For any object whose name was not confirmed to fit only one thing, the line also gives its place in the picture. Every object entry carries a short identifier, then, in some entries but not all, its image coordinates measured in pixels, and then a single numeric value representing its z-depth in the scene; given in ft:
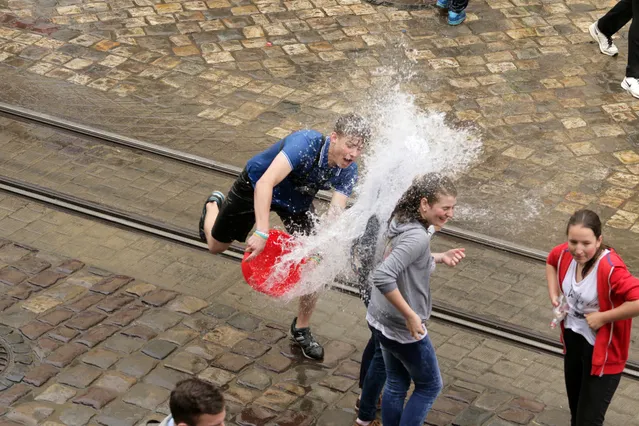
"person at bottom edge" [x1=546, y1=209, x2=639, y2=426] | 33.54
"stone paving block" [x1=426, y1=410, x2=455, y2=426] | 38.96
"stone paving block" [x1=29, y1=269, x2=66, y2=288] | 45.92
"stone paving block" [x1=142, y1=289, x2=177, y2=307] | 45.27
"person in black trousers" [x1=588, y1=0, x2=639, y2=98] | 65.57
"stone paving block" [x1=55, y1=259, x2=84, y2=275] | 47.08
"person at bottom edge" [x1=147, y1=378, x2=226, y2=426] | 26.63
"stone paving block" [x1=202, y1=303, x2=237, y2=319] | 44.89
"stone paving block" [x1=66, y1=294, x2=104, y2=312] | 44.41
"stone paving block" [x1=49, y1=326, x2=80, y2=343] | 42.35
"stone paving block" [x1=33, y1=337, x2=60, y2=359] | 41.48
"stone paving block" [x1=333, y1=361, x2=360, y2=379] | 41.67
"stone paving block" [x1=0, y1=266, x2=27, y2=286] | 45.93
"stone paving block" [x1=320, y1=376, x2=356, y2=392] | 40.90
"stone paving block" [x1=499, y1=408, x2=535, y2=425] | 39.29
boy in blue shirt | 38.00
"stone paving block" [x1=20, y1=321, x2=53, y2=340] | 42.46
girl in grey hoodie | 33.13
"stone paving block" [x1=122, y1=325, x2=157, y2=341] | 42.93
